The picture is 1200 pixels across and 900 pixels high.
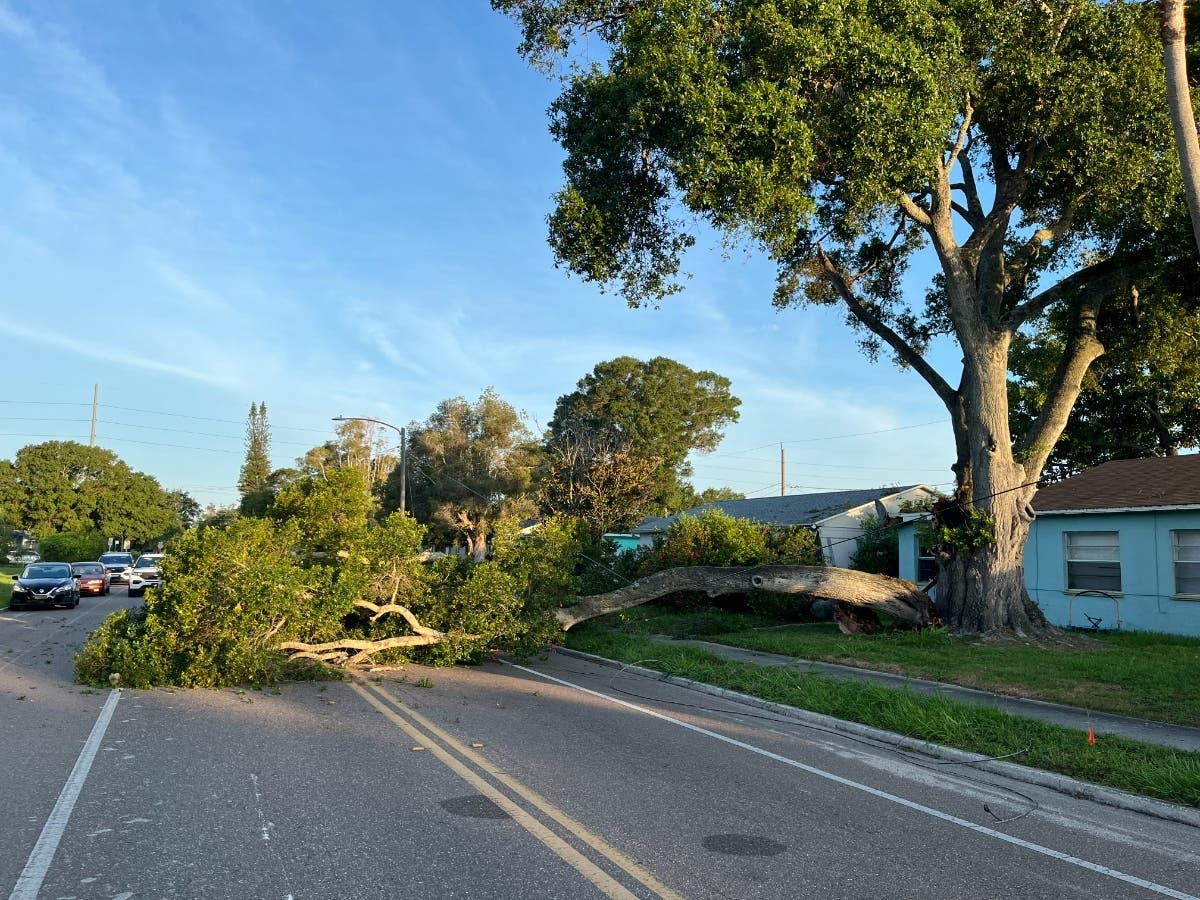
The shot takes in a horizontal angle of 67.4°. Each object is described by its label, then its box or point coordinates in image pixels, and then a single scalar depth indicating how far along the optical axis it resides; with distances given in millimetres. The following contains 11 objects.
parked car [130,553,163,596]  35656
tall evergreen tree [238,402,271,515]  86062
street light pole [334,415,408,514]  32500
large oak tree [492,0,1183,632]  13617
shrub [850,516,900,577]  28453
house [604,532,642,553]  40341
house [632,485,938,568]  31625
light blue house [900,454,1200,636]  18531
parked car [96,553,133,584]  41812
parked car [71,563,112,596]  35100
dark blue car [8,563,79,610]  26969
